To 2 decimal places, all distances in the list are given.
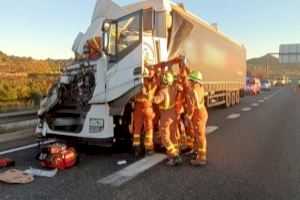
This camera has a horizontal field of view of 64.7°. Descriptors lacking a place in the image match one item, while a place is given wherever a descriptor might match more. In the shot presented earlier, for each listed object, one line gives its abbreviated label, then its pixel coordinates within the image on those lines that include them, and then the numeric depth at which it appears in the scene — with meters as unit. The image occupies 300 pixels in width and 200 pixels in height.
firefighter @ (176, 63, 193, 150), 4.43
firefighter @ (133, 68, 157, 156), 4.44
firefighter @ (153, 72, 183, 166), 4.14
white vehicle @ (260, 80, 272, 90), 29.65
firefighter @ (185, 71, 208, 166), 4.06
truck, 4.47
